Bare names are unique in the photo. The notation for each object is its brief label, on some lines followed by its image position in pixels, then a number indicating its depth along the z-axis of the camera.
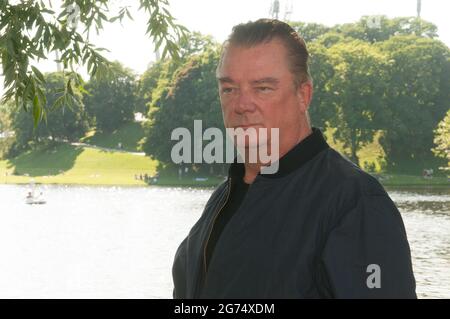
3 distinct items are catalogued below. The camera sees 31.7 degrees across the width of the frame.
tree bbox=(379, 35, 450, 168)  92.88
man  2.11
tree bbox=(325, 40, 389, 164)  91.81
